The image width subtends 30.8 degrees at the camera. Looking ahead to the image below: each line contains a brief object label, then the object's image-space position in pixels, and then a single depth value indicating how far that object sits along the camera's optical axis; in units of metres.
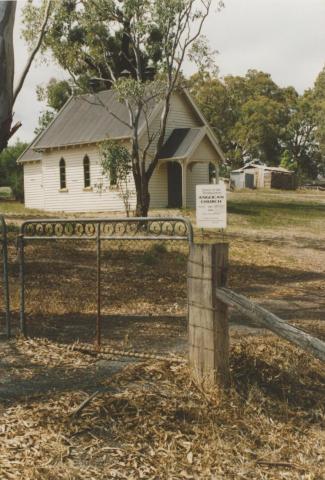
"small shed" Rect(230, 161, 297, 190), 59.56
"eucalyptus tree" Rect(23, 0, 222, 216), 21.14
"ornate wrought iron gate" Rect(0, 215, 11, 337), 6.83
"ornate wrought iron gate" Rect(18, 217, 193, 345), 5.77
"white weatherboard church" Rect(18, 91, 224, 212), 31.25
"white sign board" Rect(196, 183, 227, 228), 11.21
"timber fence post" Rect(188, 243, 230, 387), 5.04
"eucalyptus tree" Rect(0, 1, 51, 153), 5.06
